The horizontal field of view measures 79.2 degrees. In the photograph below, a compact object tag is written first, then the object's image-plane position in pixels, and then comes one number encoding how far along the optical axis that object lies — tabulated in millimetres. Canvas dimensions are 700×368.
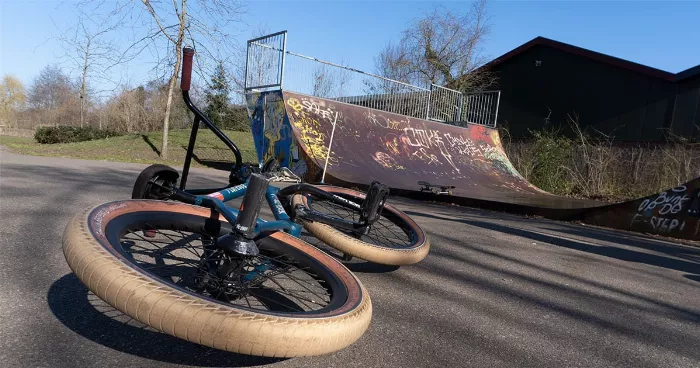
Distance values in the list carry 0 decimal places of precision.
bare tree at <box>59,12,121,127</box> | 26147
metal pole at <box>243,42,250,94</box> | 12672
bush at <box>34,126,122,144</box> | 22750
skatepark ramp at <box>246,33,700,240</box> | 8031
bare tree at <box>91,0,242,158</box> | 16703
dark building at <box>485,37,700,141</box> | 16469
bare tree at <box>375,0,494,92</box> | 27922
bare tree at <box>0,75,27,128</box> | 56656
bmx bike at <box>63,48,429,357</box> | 1426
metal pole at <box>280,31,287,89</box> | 11603
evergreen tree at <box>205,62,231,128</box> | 24869
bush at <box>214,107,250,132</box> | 24917
